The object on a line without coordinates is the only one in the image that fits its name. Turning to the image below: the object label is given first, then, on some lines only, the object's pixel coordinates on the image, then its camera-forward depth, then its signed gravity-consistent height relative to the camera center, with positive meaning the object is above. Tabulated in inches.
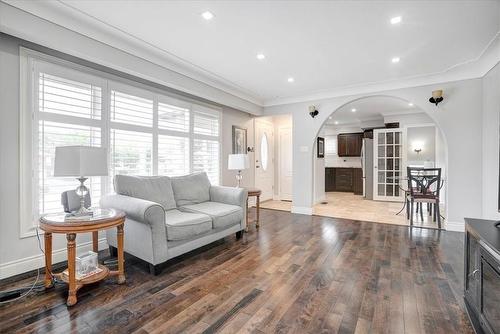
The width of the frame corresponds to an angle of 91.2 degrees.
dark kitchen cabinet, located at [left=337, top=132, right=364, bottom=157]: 337.7 +30.8
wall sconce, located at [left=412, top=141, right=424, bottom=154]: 270.2 +22.4
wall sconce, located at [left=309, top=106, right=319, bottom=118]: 197.0 +44.2
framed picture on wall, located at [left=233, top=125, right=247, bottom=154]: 208.2 +22.4
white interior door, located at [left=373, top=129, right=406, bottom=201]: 267.9 +3.4
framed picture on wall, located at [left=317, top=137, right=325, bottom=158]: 269.7 +20.7
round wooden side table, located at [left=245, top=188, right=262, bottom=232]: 154.0 -17.2
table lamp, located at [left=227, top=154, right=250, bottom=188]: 159.0 +2.4
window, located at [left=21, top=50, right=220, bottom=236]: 96.3 +19.1
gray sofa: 94.0 -22.6
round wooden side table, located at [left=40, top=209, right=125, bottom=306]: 75.4 -21.4
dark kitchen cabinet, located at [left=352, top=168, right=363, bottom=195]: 322.7 -19.9
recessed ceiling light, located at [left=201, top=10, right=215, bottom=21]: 93.2 +58.1
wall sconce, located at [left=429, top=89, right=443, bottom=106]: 151.9 +43.7
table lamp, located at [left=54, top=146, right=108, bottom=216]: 78.8 +1.1
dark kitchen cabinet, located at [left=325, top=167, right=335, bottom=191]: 350.0 -18.7
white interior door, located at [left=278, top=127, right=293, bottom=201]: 272.8 +3.1
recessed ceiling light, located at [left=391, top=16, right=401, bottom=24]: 95.4 +58.0
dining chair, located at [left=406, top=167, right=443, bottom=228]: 162.2 -18.2
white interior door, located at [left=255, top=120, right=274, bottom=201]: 245.8 +8.5
